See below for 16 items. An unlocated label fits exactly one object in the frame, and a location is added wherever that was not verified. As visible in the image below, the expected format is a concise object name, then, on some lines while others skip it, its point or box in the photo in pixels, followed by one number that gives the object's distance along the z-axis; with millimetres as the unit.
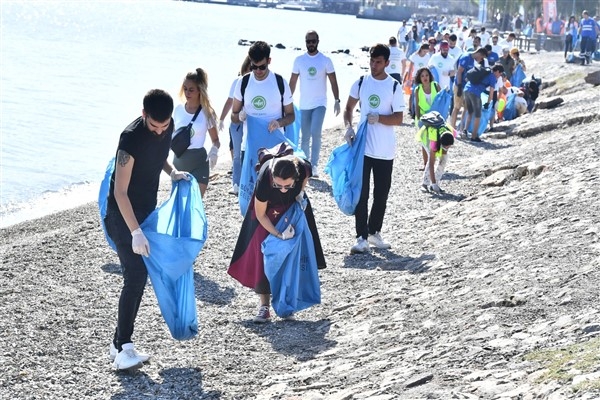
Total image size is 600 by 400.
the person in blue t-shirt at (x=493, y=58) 27375
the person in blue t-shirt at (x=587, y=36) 38000
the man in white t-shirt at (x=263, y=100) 11477
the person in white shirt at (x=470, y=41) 31812
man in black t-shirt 7266
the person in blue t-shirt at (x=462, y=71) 20188
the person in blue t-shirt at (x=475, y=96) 19875
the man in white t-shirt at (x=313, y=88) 14719
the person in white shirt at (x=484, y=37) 37212
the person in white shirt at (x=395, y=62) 21959
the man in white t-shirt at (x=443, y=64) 21750
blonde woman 10594
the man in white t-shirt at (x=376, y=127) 10812
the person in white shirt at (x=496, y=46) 30375
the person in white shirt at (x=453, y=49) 23328
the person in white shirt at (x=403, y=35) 49656
